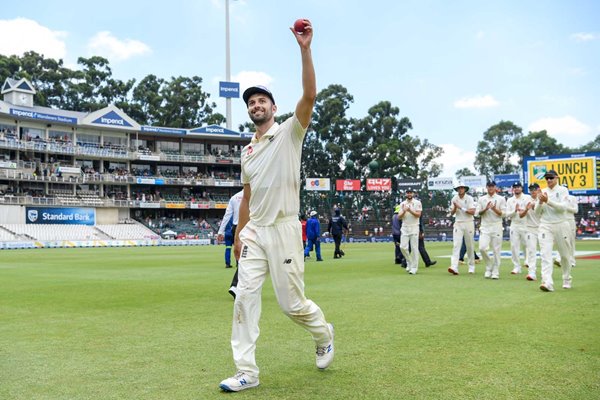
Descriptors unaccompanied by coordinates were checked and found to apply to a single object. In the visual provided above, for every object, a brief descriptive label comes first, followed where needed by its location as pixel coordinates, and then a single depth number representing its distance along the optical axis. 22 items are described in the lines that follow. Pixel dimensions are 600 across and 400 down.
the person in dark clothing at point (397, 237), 18.75
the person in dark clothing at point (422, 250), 17.22
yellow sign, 36.03
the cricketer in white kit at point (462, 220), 14.34
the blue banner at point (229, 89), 68.25
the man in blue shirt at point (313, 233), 22.03
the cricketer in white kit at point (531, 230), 12.44
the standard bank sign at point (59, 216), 56.03
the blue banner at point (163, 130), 65.19
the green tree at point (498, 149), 83.50
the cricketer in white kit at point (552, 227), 10.57
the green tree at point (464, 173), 85.12
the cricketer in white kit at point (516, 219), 14.70
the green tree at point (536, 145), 78.38
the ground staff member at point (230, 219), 13.24
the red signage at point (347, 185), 64.56
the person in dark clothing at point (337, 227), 23.45
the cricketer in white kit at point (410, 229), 15.15
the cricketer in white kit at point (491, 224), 13.69
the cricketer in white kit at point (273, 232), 4.80
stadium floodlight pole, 65.33
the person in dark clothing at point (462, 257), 19.70
